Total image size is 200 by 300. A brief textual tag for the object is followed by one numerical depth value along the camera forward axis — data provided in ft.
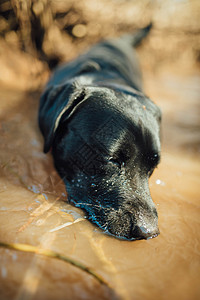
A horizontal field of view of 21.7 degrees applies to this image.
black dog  2.23
